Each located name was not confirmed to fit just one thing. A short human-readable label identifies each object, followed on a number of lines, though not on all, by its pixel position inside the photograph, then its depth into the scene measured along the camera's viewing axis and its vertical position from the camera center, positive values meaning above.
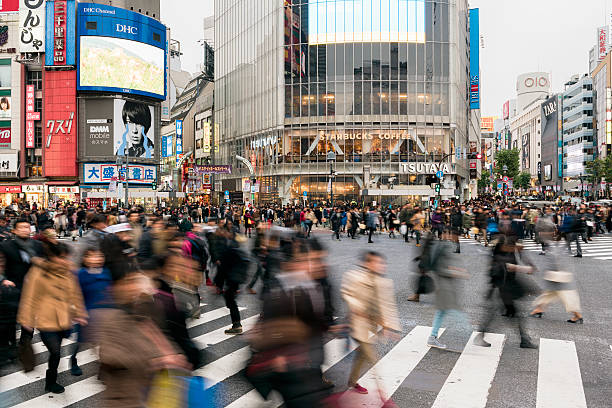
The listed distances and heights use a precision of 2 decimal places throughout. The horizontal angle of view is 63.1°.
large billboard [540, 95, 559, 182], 131.38 +15.67
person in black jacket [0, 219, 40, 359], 7.63 -0.88
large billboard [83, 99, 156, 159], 66.31 +9.32
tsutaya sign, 55.94 +2.93
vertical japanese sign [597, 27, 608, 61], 108.27 +32.50
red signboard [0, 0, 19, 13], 66.56 +25.95
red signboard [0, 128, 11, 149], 64.50 +8.09
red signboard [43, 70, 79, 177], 64.88 +9.87
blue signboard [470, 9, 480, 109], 76.19 +20.25
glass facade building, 56.56 +11.65
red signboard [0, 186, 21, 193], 64.56 +1.34
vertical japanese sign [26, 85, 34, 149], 63.78 +9.93
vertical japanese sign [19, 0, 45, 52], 62.34 +22.16
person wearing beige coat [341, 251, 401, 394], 6.02 -1.36
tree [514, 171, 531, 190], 140.55 +3.60
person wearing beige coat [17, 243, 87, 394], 5.82 -1.21
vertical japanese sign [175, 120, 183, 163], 97.62 +12.29
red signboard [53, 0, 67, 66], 63.41 +21.14
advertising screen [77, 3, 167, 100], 64.94 +19.62
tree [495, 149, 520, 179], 122.12 +8.07
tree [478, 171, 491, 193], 134.50 +3.60
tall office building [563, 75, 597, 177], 105.94 +14.74
